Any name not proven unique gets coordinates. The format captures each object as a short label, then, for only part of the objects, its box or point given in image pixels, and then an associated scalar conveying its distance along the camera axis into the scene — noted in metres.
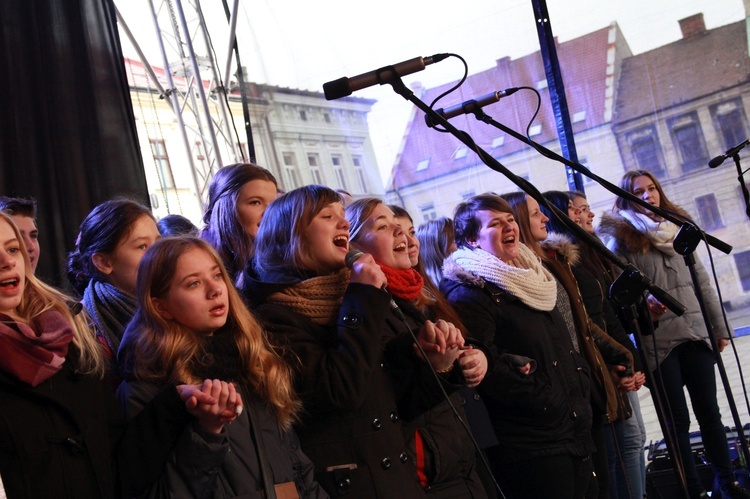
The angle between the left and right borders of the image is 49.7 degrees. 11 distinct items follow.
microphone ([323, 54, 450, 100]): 2.47
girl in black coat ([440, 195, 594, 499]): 2.82
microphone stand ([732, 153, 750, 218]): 3.97
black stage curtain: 3.46
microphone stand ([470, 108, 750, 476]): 2.73
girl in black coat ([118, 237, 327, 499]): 1.84
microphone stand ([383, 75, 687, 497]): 2.41
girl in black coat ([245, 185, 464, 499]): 2.05
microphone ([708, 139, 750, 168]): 3.87
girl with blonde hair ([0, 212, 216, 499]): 1.62
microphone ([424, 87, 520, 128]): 2.83
